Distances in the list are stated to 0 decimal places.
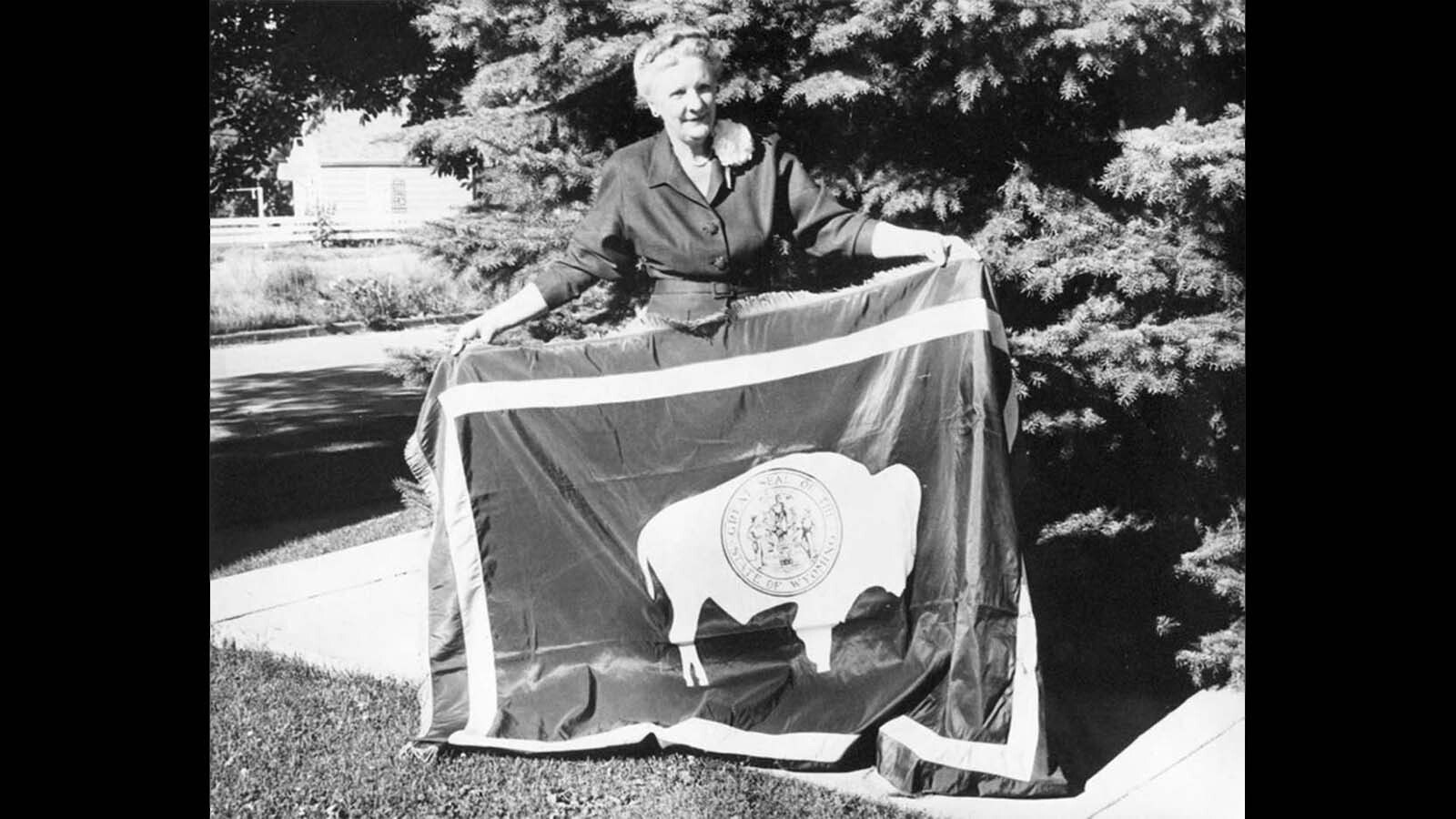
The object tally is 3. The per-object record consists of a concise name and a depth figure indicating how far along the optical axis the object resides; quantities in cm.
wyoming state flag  445
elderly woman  461
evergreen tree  477
